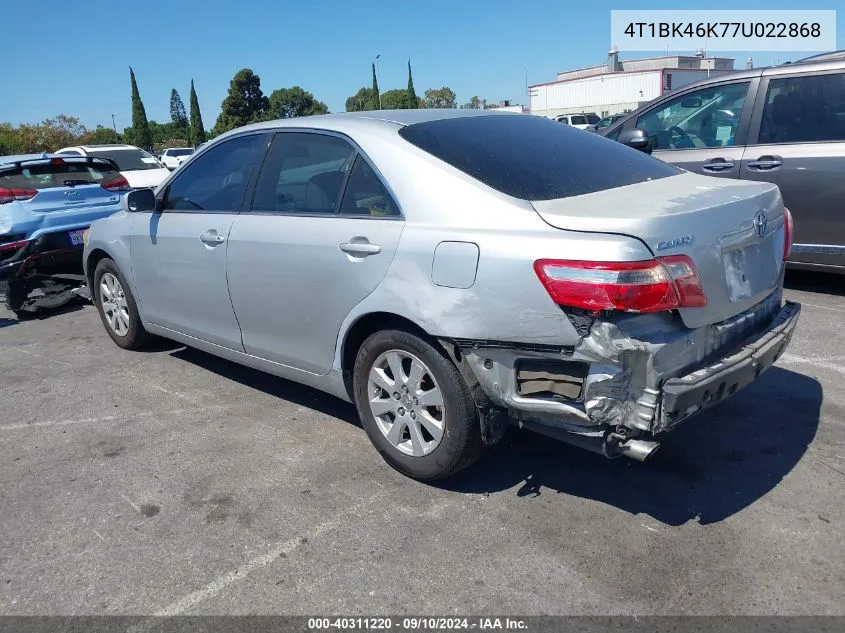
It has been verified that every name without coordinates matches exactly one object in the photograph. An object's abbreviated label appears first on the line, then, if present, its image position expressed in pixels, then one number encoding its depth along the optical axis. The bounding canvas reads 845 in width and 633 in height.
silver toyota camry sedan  2.62
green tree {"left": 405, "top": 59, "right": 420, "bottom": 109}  65.00
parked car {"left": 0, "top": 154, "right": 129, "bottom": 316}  6.78
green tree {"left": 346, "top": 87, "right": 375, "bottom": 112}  84.47
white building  49.47
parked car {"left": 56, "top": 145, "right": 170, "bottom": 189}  13.46
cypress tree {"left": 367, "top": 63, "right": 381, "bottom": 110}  59.81
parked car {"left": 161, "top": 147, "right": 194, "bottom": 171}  30.22
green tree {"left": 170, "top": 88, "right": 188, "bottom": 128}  80.63
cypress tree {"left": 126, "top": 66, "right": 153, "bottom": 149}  54.81
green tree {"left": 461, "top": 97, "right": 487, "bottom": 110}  80.70
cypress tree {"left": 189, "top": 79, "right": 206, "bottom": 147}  61.34
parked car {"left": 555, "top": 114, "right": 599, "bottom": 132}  32.19
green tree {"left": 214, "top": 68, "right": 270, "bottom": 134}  60.44
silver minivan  5.57
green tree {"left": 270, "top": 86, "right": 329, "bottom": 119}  81.81
